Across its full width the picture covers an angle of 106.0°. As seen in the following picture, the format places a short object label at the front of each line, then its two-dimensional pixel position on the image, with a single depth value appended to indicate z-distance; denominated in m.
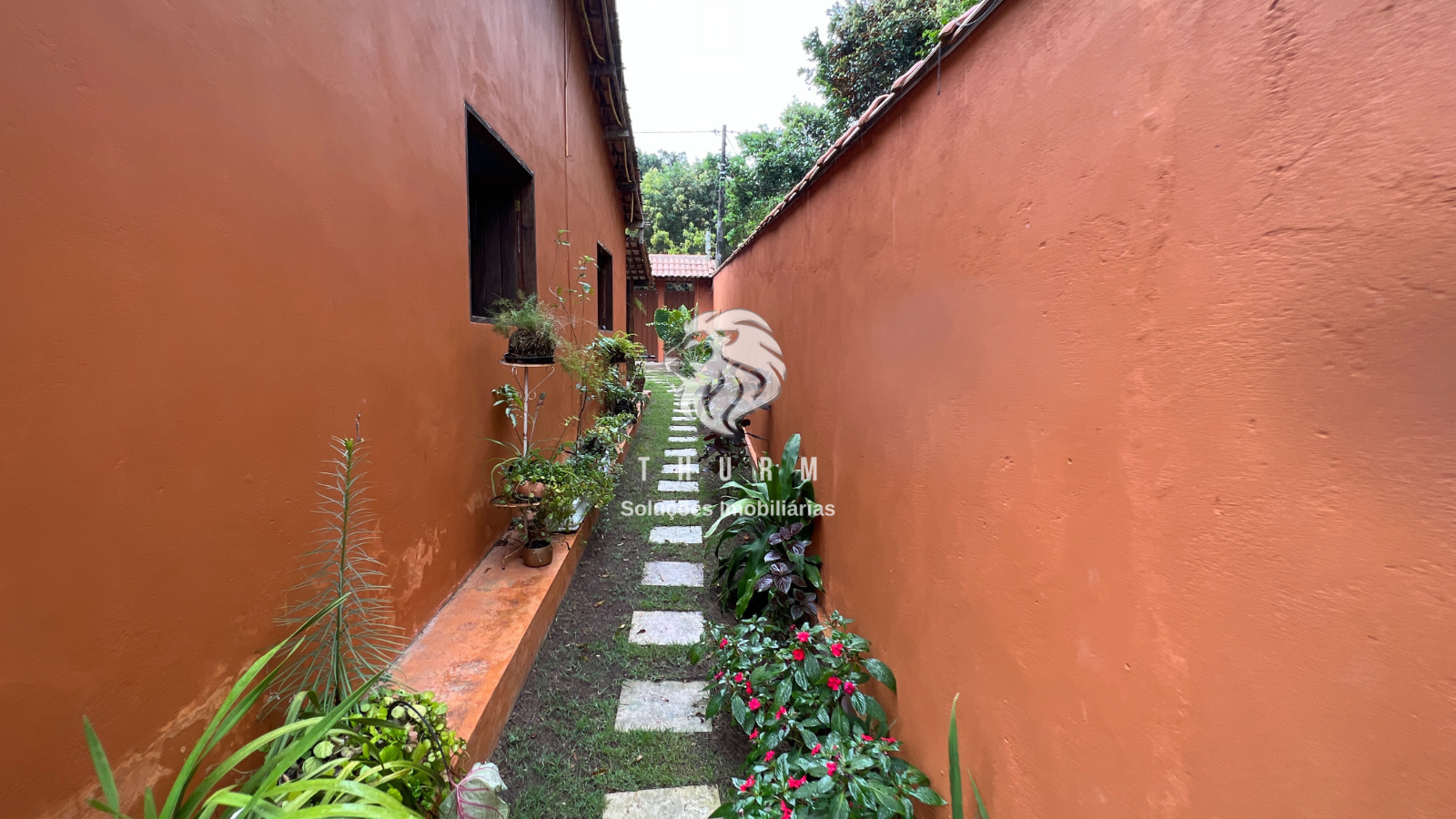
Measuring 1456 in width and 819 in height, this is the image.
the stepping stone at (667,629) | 2.71
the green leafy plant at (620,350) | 4.96
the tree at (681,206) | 21.00
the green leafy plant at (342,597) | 1.47
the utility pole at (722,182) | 12.55
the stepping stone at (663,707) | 2.13
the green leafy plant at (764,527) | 2.54
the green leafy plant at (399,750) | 1.26
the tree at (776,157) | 10.59
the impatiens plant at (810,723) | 1.34
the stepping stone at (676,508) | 4.50
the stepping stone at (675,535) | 3.95
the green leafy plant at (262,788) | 0.91
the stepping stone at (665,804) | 1.73
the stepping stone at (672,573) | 3.33
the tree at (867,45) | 7.43
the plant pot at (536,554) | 2.92
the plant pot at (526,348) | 2.91
